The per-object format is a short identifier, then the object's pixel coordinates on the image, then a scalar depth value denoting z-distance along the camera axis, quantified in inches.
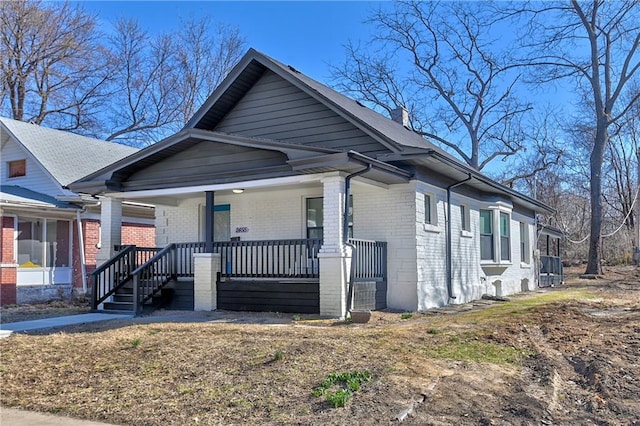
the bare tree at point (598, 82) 1115.3
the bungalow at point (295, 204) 469.1
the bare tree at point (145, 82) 1438.2
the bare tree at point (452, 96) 1475.1
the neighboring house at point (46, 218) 683.4
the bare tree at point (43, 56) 1208.2
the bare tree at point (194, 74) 1475.1
